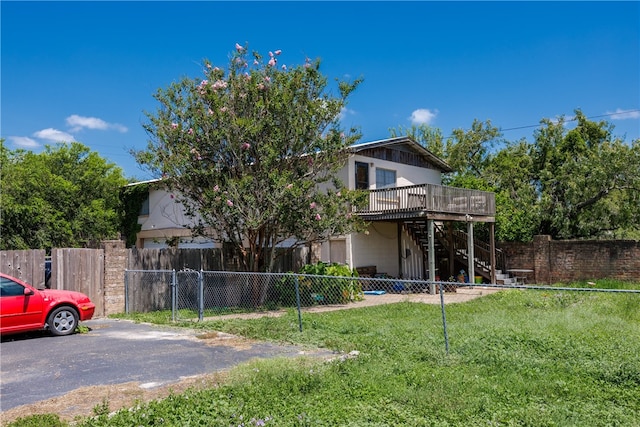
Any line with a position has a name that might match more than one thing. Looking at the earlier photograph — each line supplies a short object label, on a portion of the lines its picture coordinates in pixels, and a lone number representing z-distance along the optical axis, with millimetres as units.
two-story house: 19750
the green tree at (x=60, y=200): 22469
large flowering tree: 13516
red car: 9312
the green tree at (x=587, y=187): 23062
